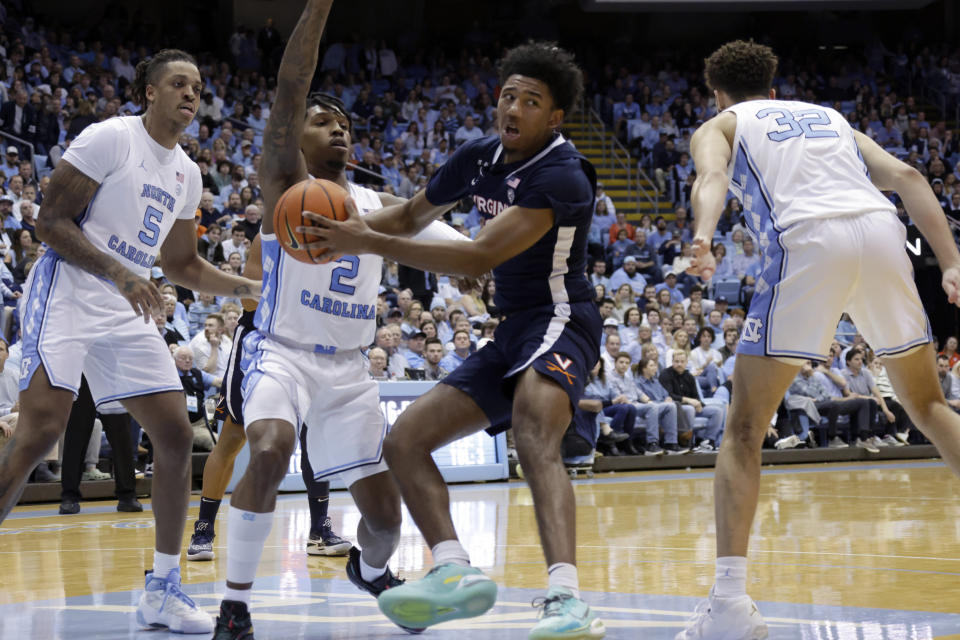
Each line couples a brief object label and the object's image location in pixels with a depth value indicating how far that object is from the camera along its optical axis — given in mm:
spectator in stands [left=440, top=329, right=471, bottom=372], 12319
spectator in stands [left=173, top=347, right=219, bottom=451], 10469
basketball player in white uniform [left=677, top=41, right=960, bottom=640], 3996
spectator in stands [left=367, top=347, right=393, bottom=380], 11453
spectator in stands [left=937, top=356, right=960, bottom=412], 16438
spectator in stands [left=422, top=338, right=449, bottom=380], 12195
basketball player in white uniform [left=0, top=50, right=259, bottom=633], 4441
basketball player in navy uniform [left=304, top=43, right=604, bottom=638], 3598
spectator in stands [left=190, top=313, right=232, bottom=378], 11211
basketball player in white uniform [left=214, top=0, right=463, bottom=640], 4180
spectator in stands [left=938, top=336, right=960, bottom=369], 17734
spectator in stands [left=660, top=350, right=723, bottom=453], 14031
